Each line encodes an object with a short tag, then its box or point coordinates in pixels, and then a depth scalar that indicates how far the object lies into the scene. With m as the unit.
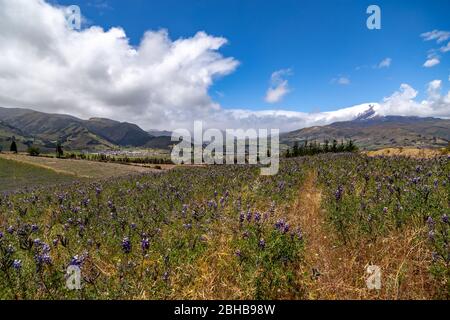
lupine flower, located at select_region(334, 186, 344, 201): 6.65
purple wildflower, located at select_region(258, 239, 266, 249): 4.70
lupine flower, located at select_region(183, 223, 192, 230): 6.28
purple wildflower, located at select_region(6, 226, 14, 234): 6.63
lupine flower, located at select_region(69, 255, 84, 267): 4.33
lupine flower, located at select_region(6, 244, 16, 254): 4.63
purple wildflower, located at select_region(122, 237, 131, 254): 5.00
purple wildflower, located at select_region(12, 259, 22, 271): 4.29
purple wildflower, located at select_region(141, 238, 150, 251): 4.94
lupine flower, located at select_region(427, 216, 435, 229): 4.81
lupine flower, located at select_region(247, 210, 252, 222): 5.98
